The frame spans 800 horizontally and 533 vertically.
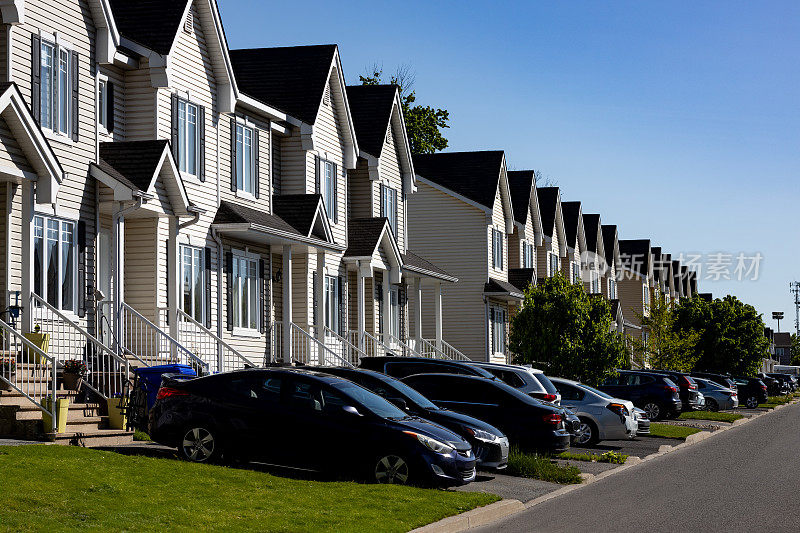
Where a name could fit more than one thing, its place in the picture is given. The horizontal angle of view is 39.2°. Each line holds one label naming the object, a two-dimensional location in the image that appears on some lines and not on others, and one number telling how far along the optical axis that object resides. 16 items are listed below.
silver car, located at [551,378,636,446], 25.97
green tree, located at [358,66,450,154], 65.25
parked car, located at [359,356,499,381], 24.17
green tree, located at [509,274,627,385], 34.22
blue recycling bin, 18.33
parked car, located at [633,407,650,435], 27.72
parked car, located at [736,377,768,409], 53.12
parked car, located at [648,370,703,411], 39.75
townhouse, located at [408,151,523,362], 47.03
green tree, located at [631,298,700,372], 49.84
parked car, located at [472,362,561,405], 23.42
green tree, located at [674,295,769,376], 65.56
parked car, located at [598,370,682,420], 35.94
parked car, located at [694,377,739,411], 45.34
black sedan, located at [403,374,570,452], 20.75
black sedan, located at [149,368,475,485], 15.56
